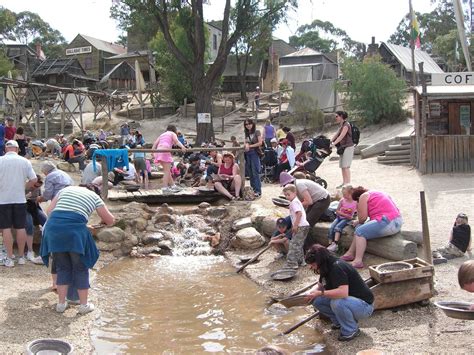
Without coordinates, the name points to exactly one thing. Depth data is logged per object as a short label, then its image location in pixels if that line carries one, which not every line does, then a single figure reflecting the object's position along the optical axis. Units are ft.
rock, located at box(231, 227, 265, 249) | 31.04
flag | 81.10
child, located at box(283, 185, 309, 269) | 25.22
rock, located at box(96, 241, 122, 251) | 30.83
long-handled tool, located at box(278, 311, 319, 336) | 18.98
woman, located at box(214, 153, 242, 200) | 37.63
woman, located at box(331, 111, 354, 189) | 36.58
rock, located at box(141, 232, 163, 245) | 32.42
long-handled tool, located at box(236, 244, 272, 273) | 27.74
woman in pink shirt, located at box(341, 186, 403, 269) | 23.73
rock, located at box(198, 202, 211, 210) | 36.55
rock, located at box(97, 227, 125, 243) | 31.37
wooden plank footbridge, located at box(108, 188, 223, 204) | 37.86
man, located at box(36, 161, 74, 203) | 24.25
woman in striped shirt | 19.53
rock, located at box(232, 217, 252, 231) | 32.58
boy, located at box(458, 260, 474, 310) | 13.35
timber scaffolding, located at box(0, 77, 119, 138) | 66.62
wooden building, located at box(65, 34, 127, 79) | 178.19
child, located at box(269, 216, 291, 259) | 27.48
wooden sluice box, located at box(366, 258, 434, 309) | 19.88
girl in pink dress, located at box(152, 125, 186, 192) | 39.60
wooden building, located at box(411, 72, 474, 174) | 47.09
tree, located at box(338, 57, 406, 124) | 74.18
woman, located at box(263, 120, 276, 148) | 55.16
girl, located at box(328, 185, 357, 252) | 25.93
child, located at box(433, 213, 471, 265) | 24.21
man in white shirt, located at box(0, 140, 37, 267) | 24.34
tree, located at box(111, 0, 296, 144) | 73.67
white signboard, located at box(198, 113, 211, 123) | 74.23
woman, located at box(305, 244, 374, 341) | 17.78
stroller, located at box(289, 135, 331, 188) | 39.65
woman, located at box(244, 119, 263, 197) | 37.78
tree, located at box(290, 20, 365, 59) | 246.47
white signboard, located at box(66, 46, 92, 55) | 178.81
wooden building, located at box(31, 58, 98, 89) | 156.25
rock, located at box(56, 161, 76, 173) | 54.19
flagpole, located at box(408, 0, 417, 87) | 79.11
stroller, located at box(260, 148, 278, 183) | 49.21
